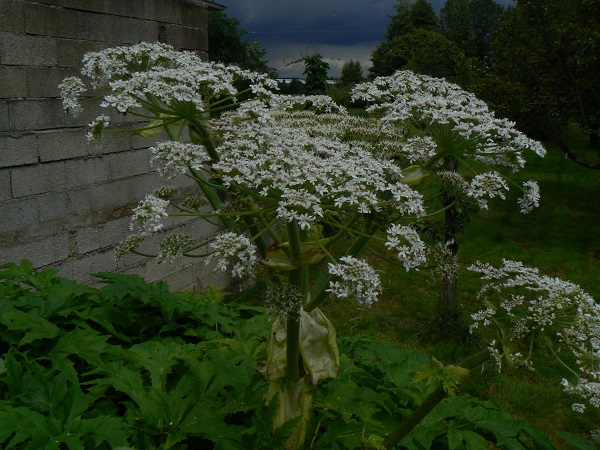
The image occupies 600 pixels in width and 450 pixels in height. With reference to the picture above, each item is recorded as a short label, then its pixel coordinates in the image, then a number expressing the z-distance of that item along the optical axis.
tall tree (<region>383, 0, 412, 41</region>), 44.09
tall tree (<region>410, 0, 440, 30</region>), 44.19
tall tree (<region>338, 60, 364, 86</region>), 36.99
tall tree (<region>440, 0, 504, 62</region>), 37.66
